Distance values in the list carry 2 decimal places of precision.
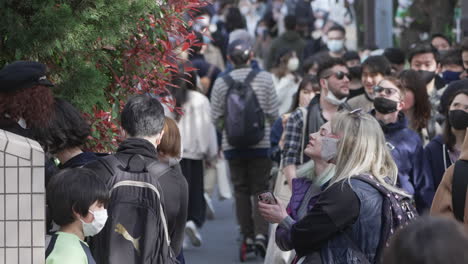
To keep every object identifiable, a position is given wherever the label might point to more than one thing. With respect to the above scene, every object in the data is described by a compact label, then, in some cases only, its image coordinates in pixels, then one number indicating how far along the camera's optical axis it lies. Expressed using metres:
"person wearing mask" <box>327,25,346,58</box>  27.66
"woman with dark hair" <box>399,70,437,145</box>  16.36
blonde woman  9.35
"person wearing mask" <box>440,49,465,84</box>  20.80
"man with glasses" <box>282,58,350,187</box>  15.87
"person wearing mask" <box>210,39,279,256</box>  19.76
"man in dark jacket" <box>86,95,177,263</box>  9.32
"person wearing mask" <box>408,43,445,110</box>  19.59
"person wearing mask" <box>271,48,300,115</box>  23.93
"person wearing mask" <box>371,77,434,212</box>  14.15
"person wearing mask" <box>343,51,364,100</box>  18.90
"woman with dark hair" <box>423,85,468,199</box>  12.74
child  8.16
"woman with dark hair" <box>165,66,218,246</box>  20.43
